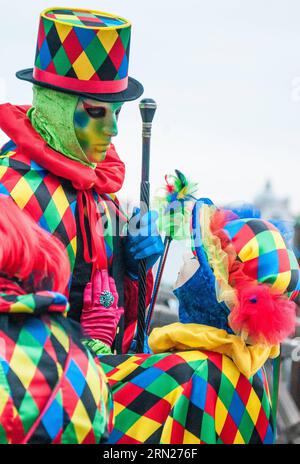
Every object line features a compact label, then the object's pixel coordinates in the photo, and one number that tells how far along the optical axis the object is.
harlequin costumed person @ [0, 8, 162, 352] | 6.25
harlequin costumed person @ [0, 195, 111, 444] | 3.62
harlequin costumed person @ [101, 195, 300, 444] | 5.32
